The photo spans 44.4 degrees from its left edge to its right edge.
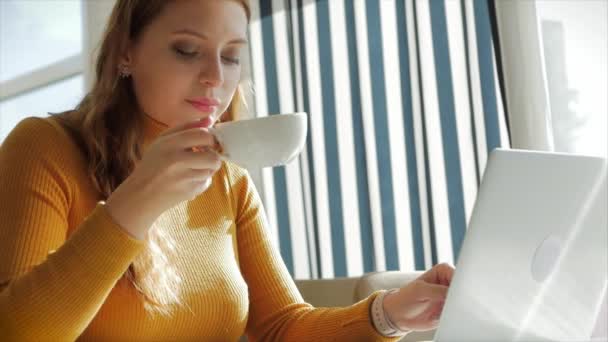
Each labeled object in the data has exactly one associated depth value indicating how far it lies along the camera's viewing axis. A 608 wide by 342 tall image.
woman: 0.96
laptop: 0.81
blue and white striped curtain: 3.04
